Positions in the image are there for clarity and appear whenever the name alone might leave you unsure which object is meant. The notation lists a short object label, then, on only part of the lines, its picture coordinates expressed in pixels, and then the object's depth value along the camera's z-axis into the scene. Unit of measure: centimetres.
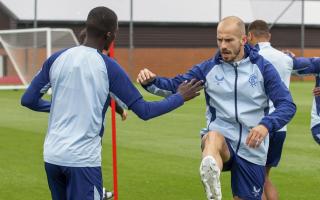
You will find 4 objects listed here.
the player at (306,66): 1808
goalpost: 7075
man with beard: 1390
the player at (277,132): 1783
